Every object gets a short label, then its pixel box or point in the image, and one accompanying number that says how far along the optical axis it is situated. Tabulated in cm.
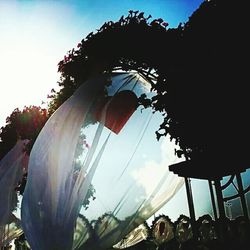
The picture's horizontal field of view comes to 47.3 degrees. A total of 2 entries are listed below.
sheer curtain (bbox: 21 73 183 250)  286
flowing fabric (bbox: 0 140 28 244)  461
